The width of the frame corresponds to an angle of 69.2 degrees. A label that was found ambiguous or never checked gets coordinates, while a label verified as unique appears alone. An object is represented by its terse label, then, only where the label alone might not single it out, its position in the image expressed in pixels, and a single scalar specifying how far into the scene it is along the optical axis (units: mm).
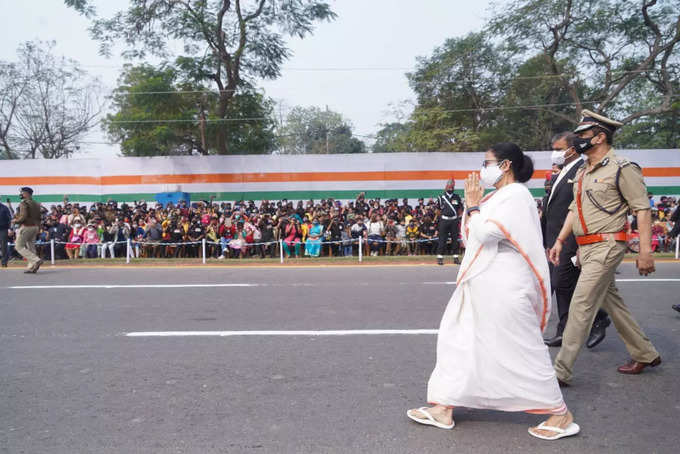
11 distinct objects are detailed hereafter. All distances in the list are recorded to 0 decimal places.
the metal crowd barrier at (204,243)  12894
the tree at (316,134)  58938
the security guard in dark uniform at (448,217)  11266
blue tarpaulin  19109
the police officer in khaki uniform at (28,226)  10594
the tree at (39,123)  30047
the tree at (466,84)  31062
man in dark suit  4723
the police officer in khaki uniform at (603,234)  3762
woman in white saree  3016
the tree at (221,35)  21609
